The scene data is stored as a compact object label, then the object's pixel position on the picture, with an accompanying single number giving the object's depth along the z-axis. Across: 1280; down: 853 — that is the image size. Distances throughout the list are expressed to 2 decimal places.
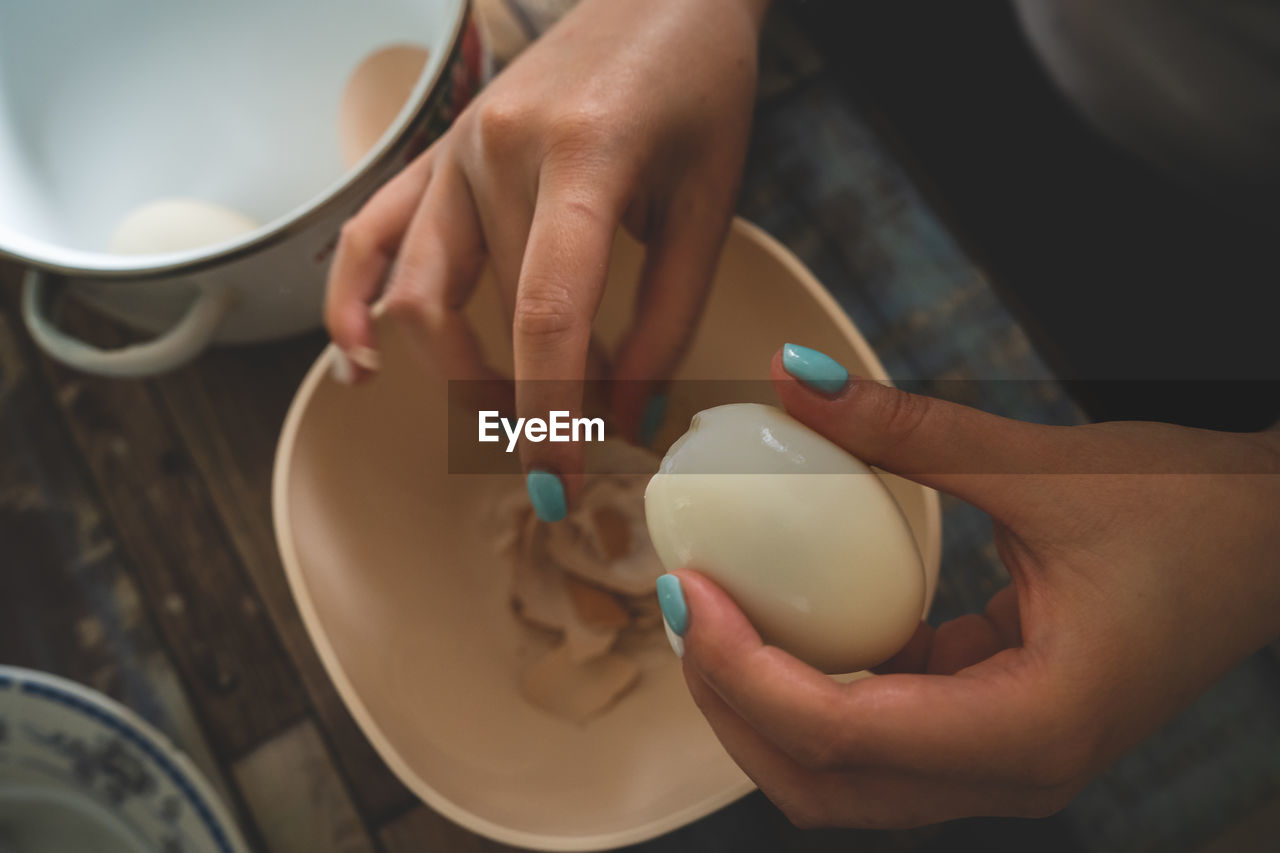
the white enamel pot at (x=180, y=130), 0.49
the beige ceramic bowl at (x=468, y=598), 0.45
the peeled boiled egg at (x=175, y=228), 0.54
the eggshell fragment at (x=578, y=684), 0.53
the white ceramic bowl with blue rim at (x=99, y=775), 0.50
